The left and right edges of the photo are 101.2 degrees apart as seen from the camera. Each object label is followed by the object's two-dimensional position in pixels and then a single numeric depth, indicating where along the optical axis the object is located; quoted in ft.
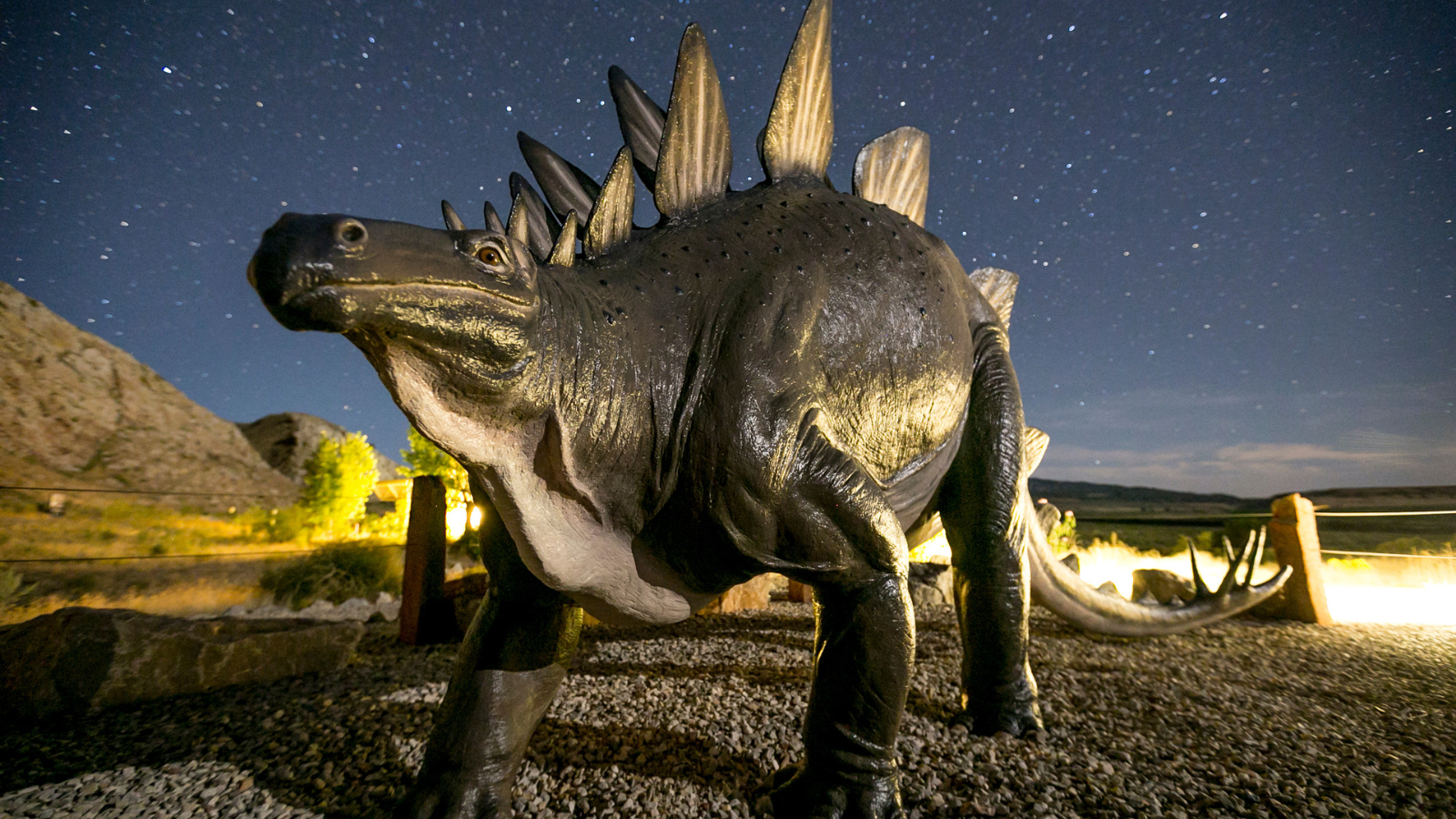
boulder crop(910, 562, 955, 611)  21.24
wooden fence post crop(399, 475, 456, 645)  13.74
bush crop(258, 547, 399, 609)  21.99
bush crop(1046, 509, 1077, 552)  30.32
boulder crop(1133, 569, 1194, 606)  19.56
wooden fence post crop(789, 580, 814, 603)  20.89
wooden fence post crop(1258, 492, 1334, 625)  17.85
